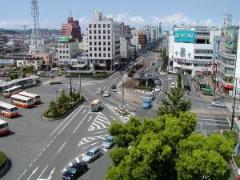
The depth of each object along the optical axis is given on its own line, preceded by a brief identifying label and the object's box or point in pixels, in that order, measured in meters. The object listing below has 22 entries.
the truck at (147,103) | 67.11
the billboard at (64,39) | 124.35
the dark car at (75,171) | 34.19
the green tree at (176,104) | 43.31
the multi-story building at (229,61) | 76.31
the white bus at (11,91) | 77.38
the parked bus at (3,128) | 48.28
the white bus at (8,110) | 58.28
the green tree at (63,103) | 61.67
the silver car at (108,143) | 43.86
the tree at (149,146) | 22.48
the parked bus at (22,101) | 66.25
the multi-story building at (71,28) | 177.50
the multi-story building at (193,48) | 108.88
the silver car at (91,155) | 39.05
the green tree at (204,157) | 21.06
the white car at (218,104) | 69.13
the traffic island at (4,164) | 35.97
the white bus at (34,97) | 68.66
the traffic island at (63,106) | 58.09
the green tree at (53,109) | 58.41
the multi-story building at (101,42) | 118.75
